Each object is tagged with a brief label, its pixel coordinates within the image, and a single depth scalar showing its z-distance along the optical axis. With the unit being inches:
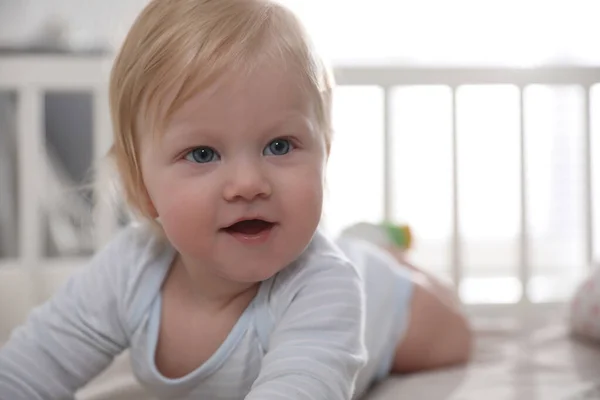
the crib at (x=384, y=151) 57.7
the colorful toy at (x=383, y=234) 52.5
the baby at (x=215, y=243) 26.3
